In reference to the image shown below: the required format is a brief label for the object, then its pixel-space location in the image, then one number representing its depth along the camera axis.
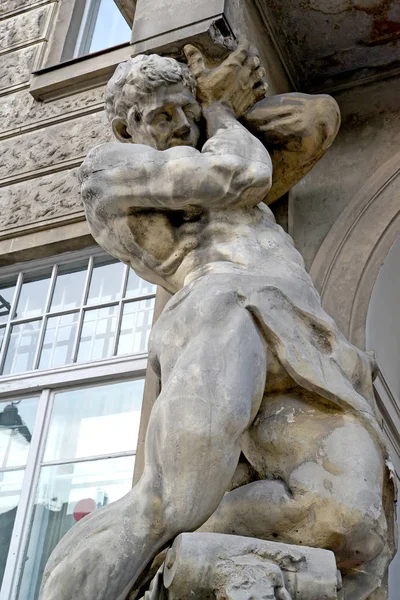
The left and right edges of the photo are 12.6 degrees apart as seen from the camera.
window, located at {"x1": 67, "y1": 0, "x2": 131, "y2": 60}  9.27
